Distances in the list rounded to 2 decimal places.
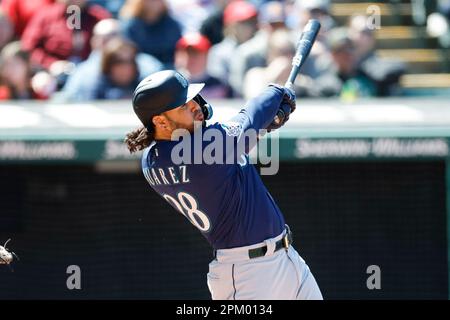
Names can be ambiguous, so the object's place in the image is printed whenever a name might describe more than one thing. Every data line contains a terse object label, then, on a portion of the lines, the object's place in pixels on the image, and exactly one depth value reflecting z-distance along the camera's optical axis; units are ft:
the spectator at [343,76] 42.39
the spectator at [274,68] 40.81
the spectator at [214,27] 46.78
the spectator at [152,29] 44.91
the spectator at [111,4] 47.80
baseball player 24.09
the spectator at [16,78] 42.34
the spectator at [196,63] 42.00
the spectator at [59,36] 45.29
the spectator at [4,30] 45.62
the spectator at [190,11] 47.16
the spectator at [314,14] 45.52
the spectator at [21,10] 47.14
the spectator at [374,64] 43.16
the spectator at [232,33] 43.78
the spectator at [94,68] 41.60
